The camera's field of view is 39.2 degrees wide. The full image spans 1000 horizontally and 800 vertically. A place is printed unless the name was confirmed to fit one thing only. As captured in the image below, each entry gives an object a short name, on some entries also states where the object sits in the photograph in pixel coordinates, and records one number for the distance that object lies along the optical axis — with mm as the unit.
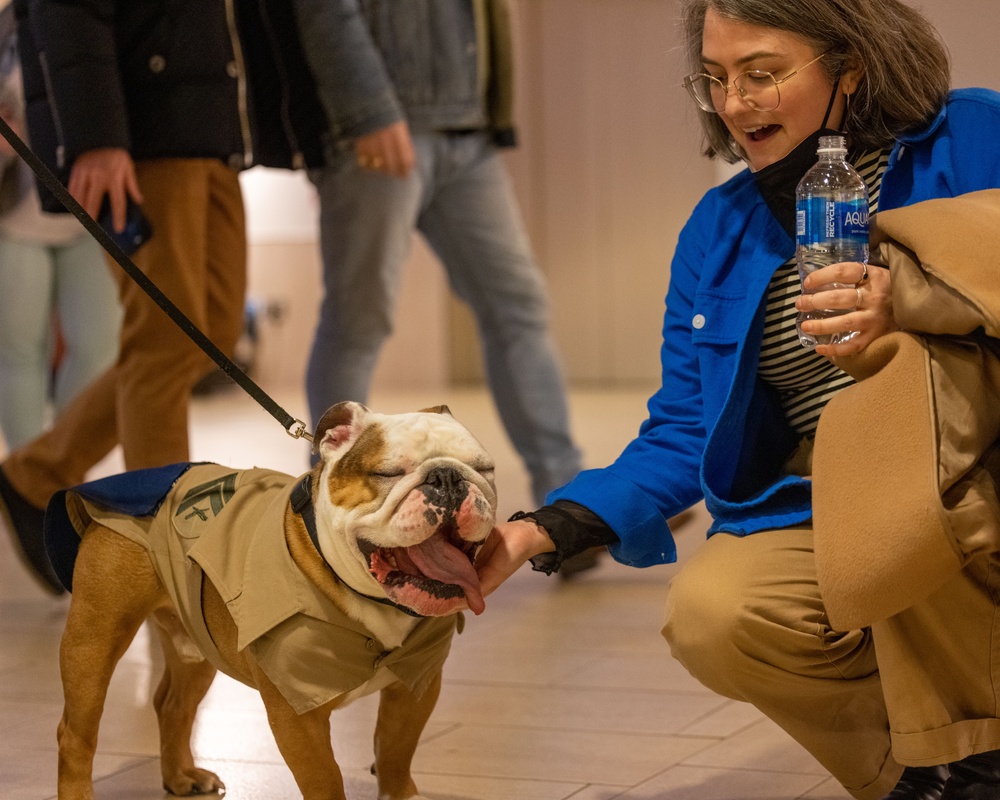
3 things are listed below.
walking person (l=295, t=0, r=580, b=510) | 3637
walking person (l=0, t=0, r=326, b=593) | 2934
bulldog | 1718
